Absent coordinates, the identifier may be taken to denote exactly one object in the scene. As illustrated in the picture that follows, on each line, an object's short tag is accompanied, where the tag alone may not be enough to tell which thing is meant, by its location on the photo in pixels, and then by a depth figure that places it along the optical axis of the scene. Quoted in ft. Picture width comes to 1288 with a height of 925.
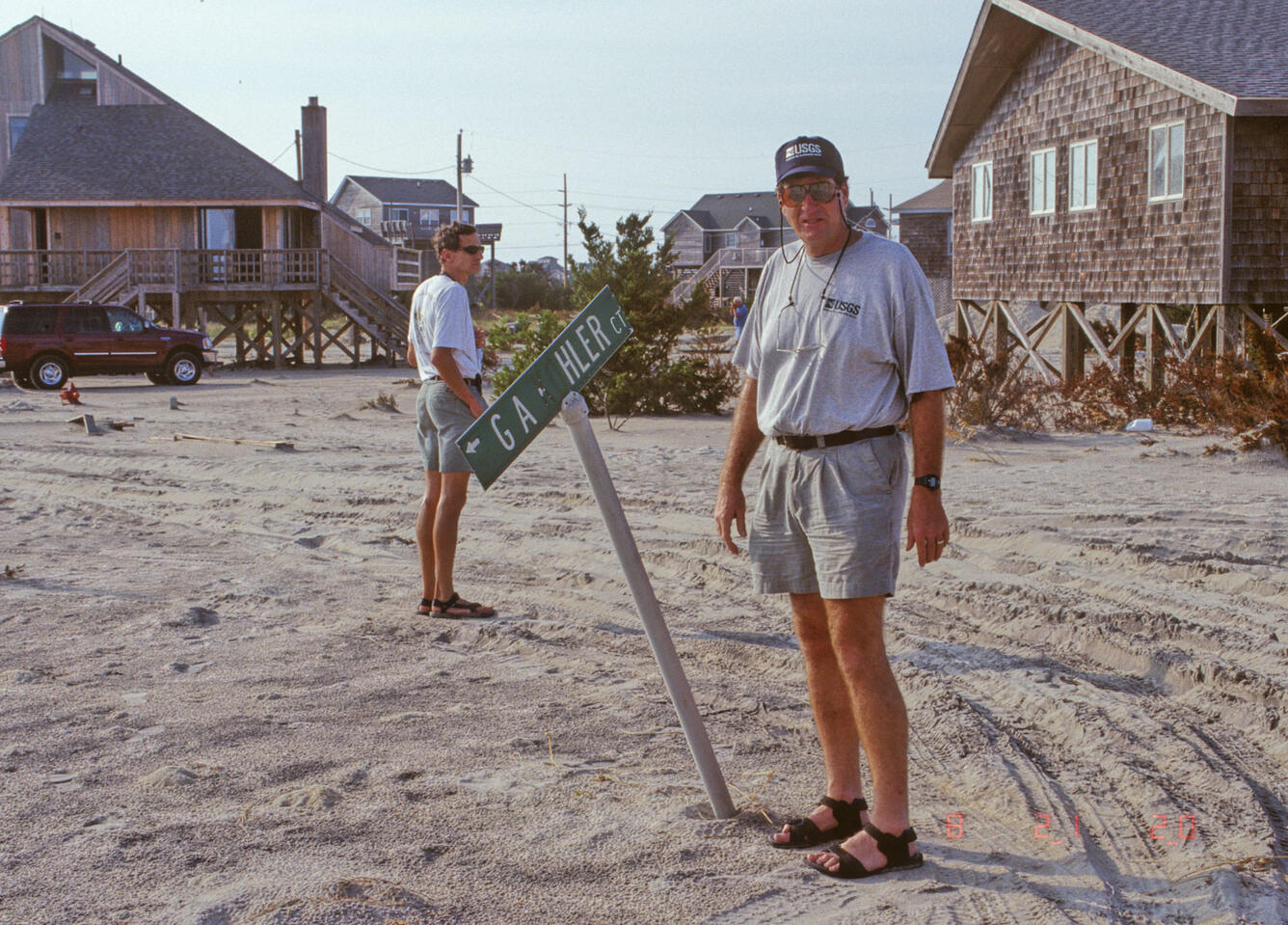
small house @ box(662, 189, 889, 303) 248.52
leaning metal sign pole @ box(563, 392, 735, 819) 13.32
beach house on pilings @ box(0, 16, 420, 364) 106.93
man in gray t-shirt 12.12
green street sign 12.10
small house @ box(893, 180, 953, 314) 177.17
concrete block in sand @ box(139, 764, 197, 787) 14.53
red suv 83.97
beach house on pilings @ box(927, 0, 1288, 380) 55.16
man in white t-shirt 21.42
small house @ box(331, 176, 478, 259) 280.72
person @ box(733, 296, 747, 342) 119.28
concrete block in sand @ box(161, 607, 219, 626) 22.62
